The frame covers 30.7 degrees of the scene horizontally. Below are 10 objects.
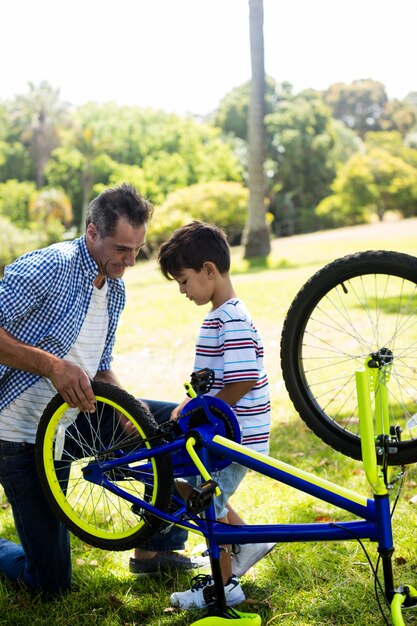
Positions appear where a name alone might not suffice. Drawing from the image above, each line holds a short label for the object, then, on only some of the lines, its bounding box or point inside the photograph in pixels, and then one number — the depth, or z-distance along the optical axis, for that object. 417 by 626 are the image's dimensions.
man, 3.15
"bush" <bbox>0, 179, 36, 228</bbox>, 47.00
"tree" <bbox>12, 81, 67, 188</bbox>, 52.44
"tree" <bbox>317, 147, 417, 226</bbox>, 33.94
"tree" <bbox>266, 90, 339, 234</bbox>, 41.59
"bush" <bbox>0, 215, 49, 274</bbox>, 33.95
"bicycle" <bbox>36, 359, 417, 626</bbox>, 2.64
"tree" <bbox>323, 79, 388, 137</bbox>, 63.84
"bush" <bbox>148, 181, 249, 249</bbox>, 26.75
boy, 3.11
